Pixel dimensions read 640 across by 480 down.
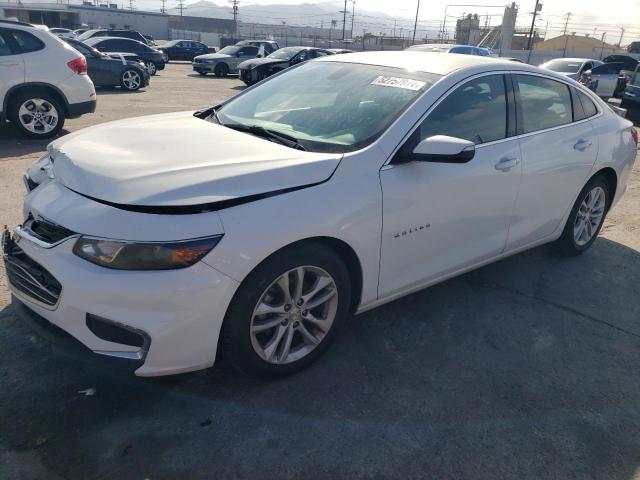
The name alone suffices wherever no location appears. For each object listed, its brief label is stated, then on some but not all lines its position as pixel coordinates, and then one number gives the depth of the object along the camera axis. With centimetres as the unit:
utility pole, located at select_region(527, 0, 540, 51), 4398
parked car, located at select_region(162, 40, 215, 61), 3294
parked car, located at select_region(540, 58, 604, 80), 1599
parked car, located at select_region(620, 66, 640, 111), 1359
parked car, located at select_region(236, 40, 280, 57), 2408
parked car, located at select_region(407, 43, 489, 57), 1652
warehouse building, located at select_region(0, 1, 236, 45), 5806
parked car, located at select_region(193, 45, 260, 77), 2331
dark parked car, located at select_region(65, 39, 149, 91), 1466
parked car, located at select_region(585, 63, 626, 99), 1753
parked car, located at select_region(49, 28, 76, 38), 2569
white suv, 745
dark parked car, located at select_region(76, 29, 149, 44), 2306
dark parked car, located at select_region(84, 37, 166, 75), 1891
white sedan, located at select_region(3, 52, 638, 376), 229
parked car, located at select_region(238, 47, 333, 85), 1814
